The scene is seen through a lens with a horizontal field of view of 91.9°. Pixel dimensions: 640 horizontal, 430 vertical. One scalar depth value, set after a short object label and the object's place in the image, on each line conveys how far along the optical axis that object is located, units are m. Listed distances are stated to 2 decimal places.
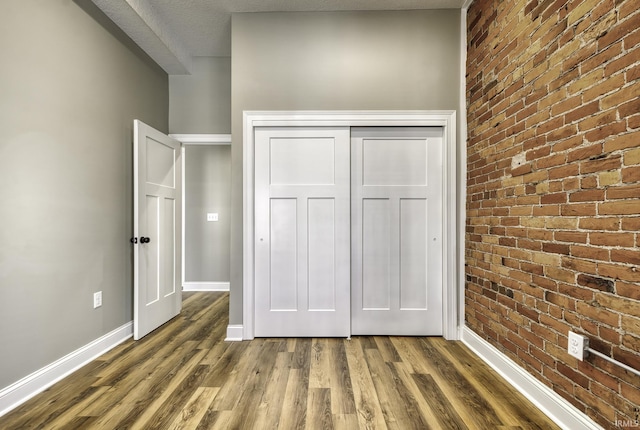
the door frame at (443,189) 2.59
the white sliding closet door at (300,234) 2.64
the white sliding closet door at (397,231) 2.66
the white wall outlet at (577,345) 1.41
